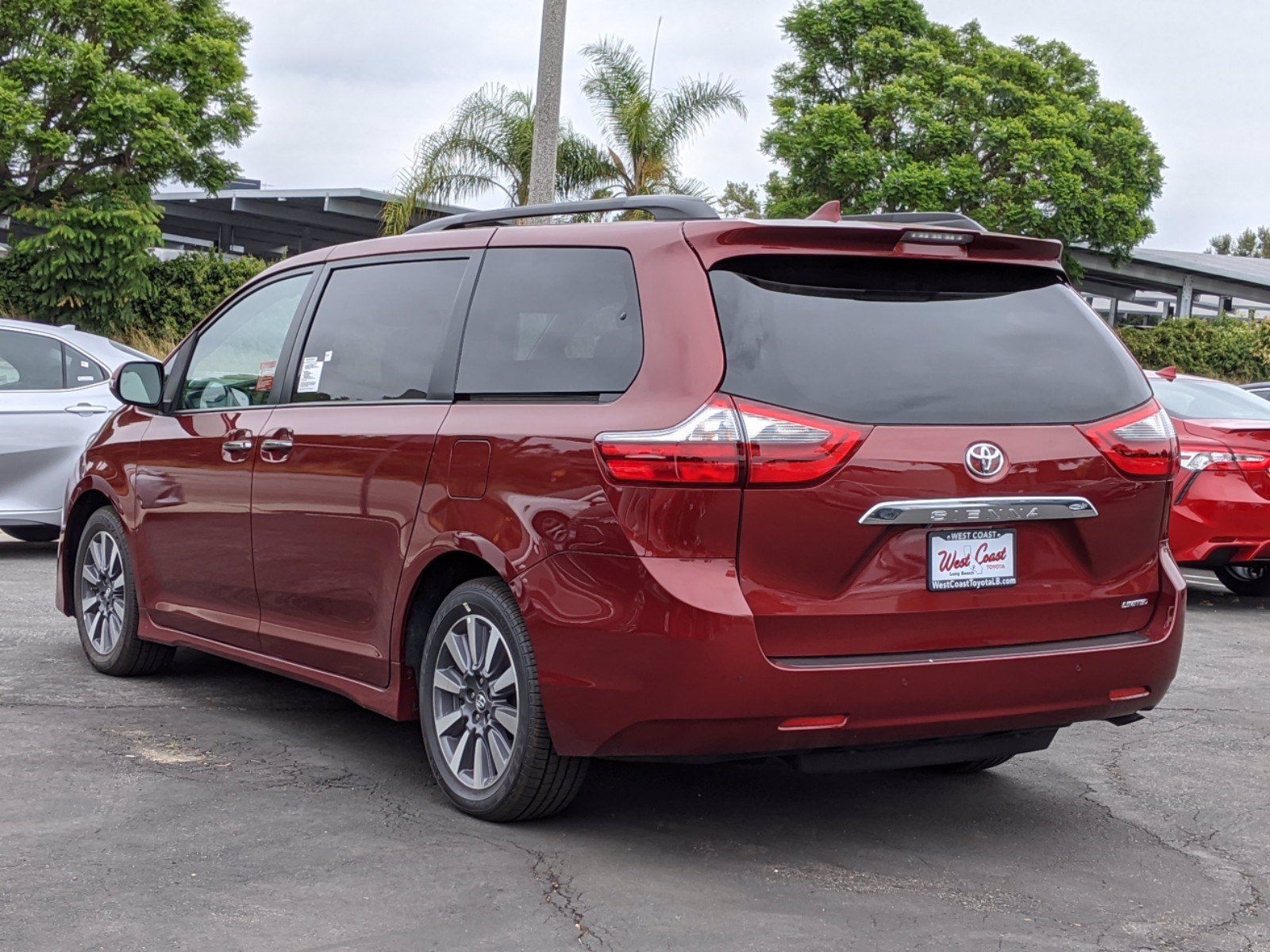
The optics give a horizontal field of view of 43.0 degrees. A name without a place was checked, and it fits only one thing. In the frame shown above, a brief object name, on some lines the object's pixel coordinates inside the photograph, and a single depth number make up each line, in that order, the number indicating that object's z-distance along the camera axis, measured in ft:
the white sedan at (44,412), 34.17
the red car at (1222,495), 31.78
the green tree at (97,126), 82.07
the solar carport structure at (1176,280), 130.93
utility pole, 47.55
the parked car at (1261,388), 50.36
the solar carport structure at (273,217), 116.88
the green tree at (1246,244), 387.55
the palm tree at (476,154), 78.12
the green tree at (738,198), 209.87
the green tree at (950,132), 133.28
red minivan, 13.55
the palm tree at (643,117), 82.28
